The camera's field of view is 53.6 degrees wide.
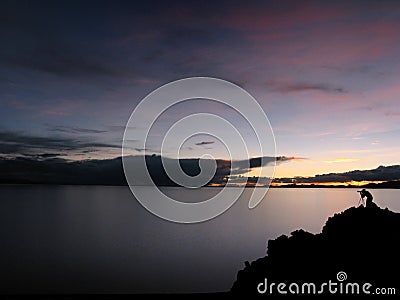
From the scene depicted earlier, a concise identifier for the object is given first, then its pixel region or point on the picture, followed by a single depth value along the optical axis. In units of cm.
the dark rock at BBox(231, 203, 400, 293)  690
